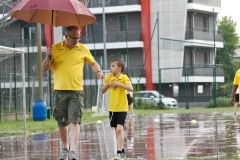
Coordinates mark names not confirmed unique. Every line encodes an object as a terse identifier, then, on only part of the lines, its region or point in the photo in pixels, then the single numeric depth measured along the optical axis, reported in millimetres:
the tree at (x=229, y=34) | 71188
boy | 10328
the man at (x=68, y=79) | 9414
